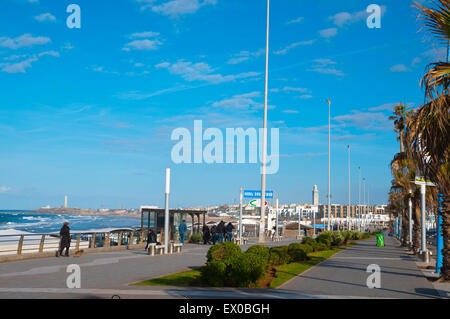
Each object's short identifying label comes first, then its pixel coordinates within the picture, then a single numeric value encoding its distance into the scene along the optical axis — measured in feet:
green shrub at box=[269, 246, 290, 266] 57.72
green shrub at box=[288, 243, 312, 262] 65.99
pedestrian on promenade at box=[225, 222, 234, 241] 115.12
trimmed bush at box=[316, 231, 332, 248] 104.01
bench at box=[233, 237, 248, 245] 108.72
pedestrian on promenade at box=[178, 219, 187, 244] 101.65
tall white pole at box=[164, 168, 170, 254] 76.13
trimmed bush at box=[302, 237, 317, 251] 85.69
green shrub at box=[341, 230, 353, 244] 135.26
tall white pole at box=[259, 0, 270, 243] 107.04
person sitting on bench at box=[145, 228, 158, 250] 85.58
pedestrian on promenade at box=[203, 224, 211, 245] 113.50
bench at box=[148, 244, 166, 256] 77.66
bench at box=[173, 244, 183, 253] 84.14
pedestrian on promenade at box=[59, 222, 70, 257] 69.41
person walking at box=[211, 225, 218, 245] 106.92
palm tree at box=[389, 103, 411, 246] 113.80
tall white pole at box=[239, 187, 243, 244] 110.75
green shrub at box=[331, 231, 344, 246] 121.40
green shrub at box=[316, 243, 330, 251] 94.88
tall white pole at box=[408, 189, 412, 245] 112.47
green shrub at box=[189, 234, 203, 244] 117.08
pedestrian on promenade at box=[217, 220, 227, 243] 109.27
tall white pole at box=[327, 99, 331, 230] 186.80
